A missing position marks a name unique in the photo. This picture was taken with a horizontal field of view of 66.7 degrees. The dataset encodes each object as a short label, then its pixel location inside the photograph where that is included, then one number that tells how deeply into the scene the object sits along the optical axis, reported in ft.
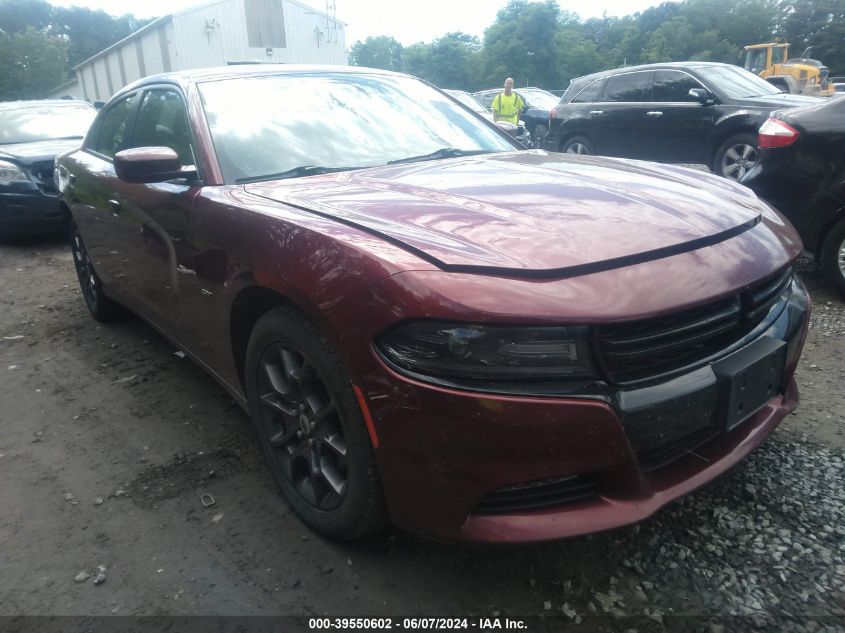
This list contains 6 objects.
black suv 25.90
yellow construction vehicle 74.59
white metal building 97.04
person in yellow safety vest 39.50
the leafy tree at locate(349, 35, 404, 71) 257.96
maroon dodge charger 5.17
